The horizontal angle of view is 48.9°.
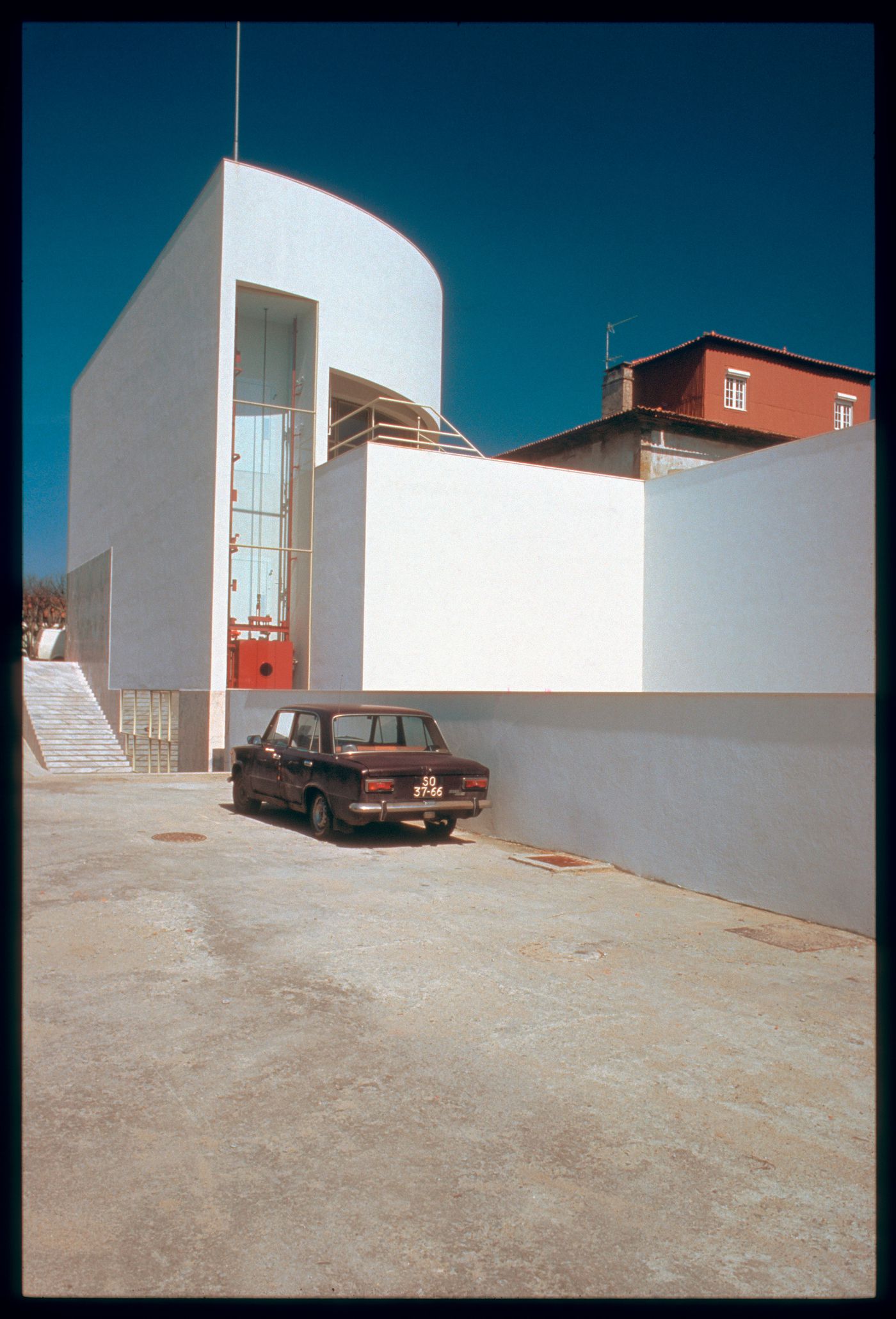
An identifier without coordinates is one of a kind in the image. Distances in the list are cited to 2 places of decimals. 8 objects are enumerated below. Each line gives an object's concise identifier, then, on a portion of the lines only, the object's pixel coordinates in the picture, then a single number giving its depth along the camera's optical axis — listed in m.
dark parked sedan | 10.45
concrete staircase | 26.91
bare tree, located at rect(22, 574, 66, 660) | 58.88
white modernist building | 18.50
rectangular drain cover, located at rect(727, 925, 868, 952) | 6.93
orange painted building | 35.25
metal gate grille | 26.25
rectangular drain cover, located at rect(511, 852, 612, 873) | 9.79
